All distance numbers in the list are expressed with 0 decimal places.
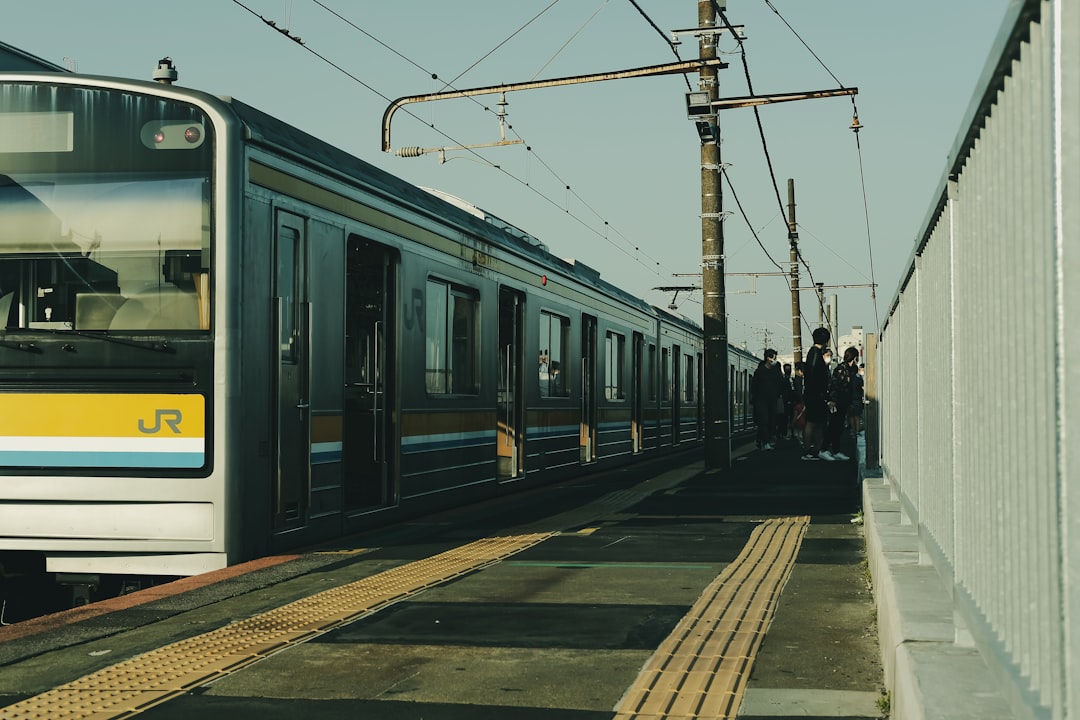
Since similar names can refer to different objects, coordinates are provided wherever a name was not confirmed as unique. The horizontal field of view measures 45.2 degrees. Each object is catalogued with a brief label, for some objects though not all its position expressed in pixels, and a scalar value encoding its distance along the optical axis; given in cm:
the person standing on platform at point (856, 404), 1935
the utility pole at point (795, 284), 4217
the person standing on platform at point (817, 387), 1716
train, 736
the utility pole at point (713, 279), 1775
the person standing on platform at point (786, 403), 2591
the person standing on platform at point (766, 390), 2248
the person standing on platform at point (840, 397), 1748
